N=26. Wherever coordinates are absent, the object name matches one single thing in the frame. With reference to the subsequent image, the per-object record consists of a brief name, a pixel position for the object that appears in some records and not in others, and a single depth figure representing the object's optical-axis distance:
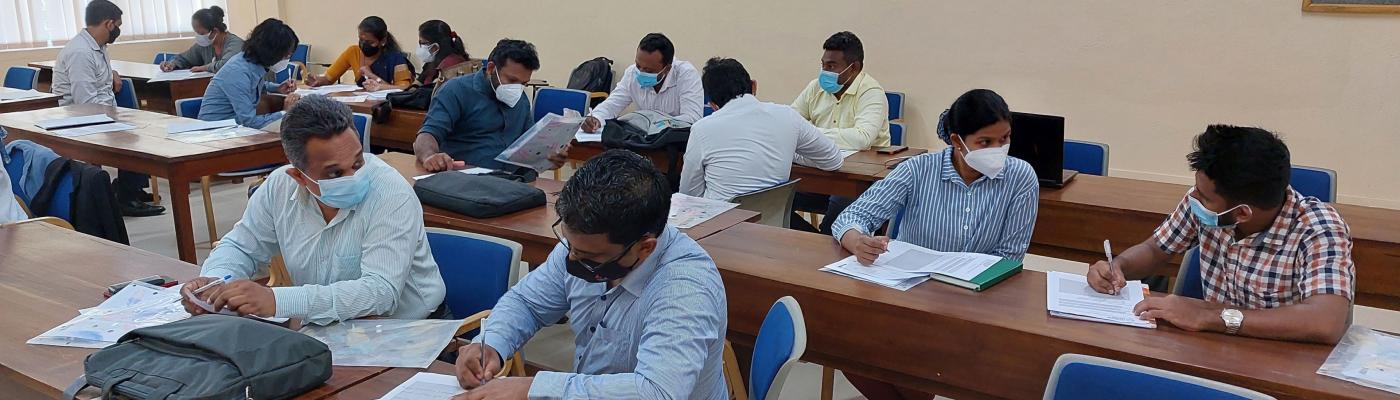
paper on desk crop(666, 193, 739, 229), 2.95
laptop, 3.40
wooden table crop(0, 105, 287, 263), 3.91
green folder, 2.28
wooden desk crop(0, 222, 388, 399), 1.77
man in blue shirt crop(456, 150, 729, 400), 1.56
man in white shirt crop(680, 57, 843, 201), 3.51
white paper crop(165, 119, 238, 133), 4.42
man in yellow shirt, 4.32
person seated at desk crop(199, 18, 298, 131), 4.66
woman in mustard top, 6.53
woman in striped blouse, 2.61
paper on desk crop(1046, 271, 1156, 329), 2.08
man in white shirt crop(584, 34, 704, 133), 5.11
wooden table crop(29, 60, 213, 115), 6.81
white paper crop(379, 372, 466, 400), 1.68
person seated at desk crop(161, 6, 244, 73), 7.29
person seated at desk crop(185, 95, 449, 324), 2.11
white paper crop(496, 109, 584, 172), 3.68
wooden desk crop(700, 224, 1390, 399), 1.84
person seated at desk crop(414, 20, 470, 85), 6.48
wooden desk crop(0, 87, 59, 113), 5.32
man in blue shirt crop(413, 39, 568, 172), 4.03
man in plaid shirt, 1.92
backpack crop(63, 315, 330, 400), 1.55
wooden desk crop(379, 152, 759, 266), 2.84
